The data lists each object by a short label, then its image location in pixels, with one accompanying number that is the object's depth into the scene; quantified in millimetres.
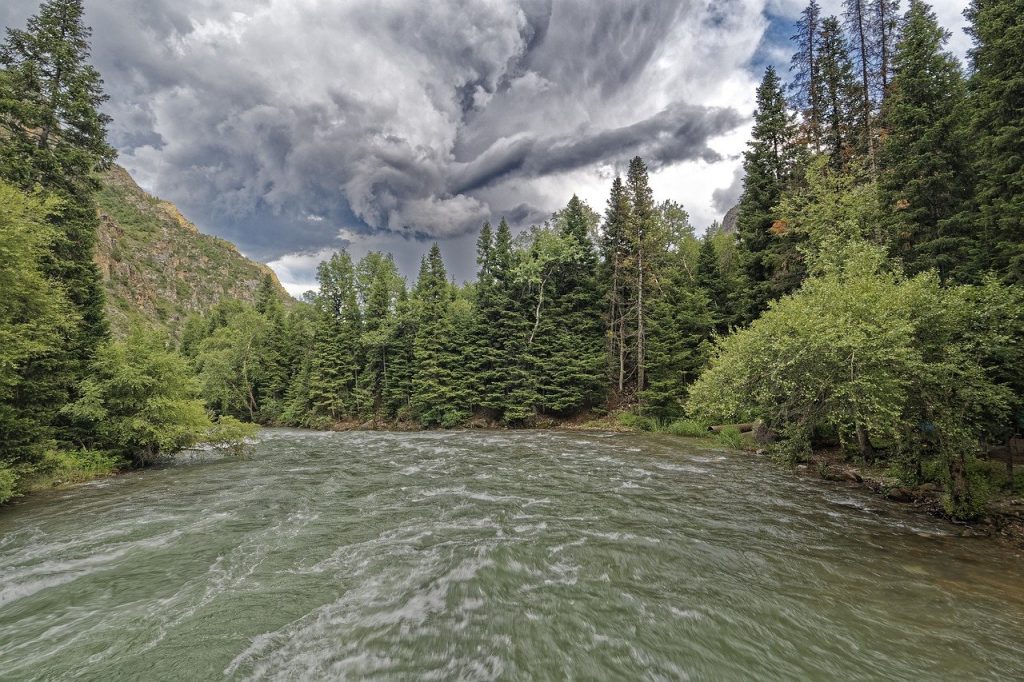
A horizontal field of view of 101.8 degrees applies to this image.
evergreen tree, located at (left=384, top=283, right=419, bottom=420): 46062
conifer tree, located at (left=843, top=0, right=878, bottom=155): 26109
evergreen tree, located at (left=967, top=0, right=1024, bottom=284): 13641
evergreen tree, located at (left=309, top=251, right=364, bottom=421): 49625
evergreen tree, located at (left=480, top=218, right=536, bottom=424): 39125
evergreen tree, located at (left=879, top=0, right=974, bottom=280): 17016
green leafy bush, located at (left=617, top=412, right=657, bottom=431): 32500
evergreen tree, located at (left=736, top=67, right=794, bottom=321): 31188
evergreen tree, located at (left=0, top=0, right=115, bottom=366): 17266
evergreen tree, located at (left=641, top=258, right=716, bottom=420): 32812
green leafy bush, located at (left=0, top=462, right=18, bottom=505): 11484
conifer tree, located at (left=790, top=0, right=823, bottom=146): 30672
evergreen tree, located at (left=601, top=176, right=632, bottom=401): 39781
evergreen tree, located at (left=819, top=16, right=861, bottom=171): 28484
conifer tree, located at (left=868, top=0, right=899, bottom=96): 25391
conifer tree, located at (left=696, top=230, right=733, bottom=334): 35875
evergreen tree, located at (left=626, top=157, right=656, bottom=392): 37656
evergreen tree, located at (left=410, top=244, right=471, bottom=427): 42000
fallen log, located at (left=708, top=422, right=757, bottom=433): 25719
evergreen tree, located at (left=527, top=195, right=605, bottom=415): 38625
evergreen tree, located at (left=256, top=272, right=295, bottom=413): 55031
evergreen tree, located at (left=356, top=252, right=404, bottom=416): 48969
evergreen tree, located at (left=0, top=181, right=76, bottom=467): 12438
